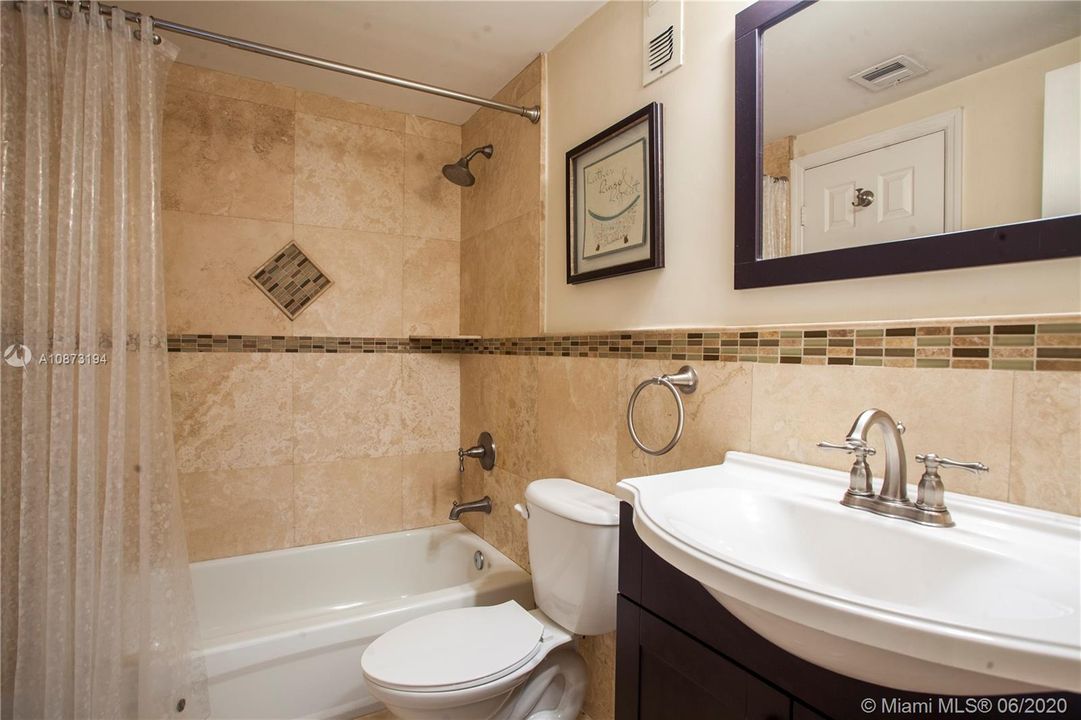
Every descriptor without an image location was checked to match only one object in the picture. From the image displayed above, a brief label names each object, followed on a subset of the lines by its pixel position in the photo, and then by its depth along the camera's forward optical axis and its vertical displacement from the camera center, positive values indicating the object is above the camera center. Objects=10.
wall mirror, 0.76 +0.37
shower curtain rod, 1.43 +0.87
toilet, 1.30 -0.79
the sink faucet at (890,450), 0.81 -0.15
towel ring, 1.27 -0.09
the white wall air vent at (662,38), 1.36 +0.82
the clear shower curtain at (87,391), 1.30 -0.10
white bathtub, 1.56 -0.93
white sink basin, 0.48 -0.27
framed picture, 1.42 +0.44
